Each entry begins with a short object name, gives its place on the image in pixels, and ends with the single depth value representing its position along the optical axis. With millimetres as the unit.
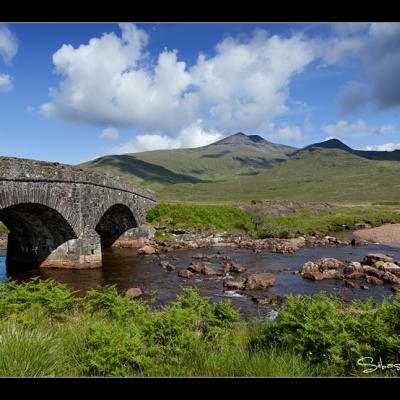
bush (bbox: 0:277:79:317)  8570
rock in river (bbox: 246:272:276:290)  17375
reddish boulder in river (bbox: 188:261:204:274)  21145
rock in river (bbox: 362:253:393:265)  22838
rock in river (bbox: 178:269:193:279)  19844
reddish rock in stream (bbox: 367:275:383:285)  18484
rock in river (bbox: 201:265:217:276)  20672
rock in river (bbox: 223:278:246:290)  17438
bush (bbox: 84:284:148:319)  8531
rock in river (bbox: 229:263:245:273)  21450
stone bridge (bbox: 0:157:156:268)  16547
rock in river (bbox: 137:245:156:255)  27466
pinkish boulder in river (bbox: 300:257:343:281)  19531
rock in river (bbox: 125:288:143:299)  15579
